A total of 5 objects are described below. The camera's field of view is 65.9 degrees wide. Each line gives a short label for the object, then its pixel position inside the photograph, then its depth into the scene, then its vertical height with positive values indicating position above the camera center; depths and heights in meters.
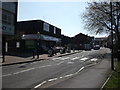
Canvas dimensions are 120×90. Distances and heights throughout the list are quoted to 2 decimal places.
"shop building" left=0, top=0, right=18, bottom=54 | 13.24 +4.10
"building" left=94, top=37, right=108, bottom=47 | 73.83 +2.59
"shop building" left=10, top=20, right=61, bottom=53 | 20.23 +2.27
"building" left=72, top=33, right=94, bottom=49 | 50.26 +3.37
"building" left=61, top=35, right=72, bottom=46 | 39.92 +2.34
